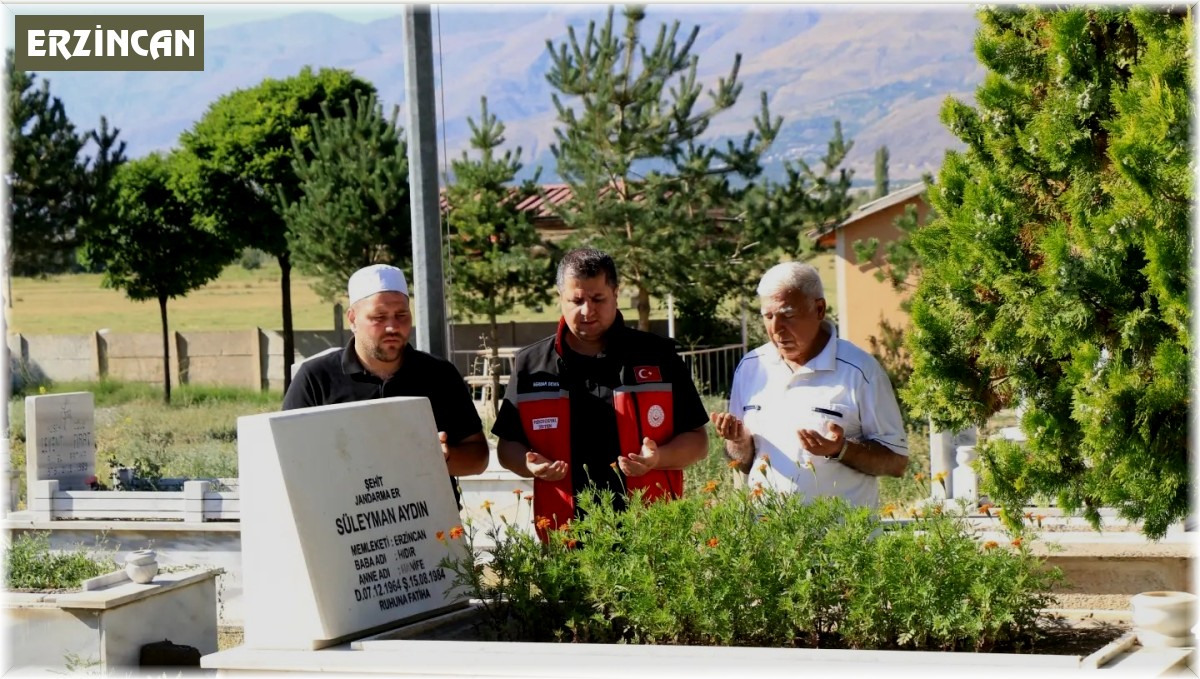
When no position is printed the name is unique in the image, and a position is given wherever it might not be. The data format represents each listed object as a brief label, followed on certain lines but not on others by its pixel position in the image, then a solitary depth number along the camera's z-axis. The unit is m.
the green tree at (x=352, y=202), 24.22
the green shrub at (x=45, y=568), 7.18
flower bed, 4.10
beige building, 22.23
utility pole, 6.53
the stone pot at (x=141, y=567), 6.75
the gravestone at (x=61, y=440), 9.76
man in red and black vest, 4.92
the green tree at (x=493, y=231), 23.44
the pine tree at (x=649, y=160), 20.98
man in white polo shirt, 4.67
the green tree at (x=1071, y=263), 3.95
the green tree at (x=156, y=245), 28.84
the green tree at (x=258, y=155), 28.41
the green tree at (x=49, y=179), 23.78
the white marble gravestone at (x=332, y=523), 4.39
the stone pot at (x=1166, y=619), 4.09
